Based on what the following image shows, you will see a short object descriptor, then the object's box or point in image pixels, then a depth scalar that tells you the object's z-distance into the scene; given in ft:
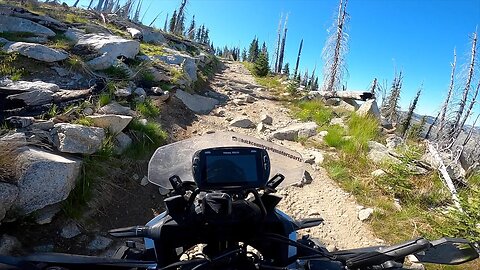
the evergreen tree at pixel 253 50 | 213.87
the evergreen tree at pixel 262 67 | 69.21
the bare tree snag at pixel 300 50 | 182.12
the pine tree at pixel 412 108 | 118.64
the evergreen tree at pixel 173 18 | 154.49
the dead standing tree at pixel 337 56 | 73.37
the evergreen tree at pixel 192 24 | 194.97
